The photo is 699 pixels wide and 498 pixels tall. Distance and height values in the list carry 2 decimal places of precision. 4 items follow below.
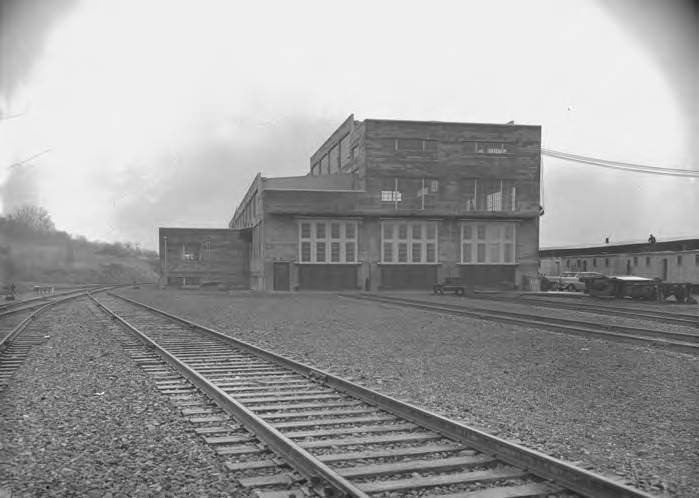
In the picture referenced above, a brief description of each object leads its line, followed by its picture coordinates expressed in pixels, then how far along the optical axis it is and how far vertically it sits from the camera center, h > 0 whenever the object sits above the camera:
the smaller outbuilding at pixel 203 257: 54.00 +0.59
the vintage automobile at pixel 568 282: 42.94 -1.21
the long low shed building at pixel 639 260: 41.78 +0.49
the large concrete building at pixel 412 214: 40.59 +3.48
